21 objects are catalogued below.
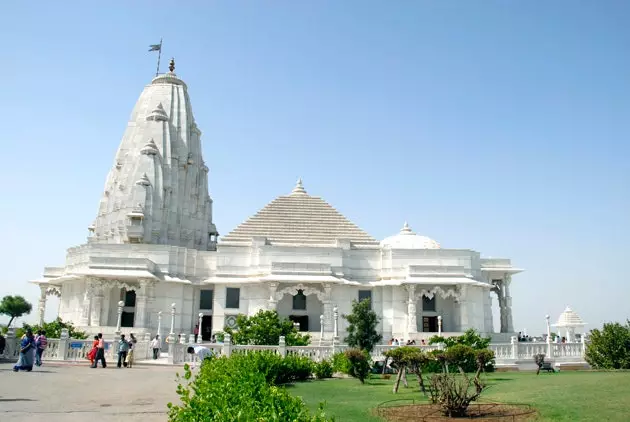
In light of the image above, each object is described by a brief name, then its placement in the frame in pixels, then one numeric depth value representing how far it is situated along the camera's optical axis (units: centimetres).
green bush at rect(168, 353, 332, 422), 526
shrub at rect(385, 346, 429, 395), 1499
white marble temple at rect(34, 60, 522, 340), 3809
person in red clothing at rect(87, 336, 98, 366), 2242
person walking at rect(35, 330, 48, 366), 2084
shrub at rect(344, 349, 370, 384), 1775
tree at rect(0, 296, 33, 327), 7050
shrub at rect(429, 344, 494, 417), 1038
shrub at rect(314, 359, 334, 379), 1958
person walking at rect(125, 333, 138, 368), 2338
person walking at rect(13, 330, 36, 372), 1859
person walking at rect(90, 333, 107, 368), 2220
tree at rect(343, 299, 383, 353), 2489
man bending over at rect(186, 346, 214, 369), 2062
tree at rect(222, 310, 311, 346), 2639
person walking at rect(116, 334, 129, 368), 2300
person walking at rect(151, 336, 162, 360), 2809
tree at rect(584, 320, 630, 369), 2153
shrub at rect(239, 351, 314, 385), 1617
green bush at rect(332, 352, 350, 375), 1903
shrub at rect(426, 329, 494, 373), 1662
